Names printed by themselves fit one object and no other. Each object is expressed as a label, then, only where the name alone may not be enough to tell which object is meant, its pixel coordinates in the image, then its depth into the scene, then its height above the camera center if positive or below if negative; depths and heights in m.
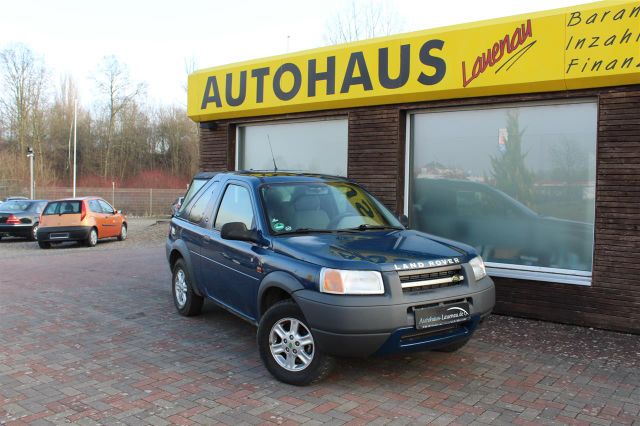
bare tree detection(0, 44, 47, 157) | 47.50 +6.78
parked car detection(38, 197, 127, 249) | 16.00 -1.03
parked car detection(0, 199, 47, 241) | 18.08 -1.08
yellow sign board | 6.14 +1.72
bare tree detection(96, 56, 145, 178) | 54.06 +7.31
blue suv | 4.14 -0.69
